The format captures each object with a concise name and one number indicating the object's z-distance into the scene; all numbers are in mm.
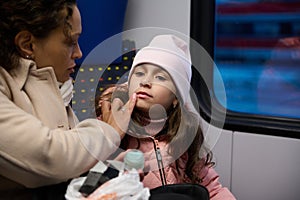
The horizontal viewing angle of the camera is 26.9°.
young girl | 1510
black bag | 1386
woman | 1304
